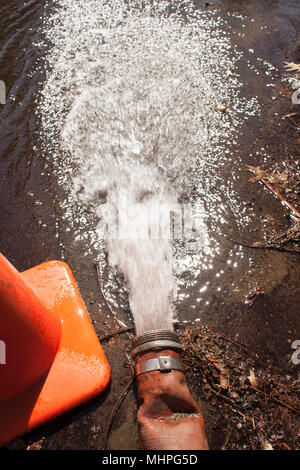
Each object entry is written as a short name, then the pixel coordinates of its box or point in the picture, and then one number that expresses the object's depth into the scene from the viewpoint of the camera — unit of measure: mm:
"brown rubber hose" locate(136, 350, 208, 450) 824
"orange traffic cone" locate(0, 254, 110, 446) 811
